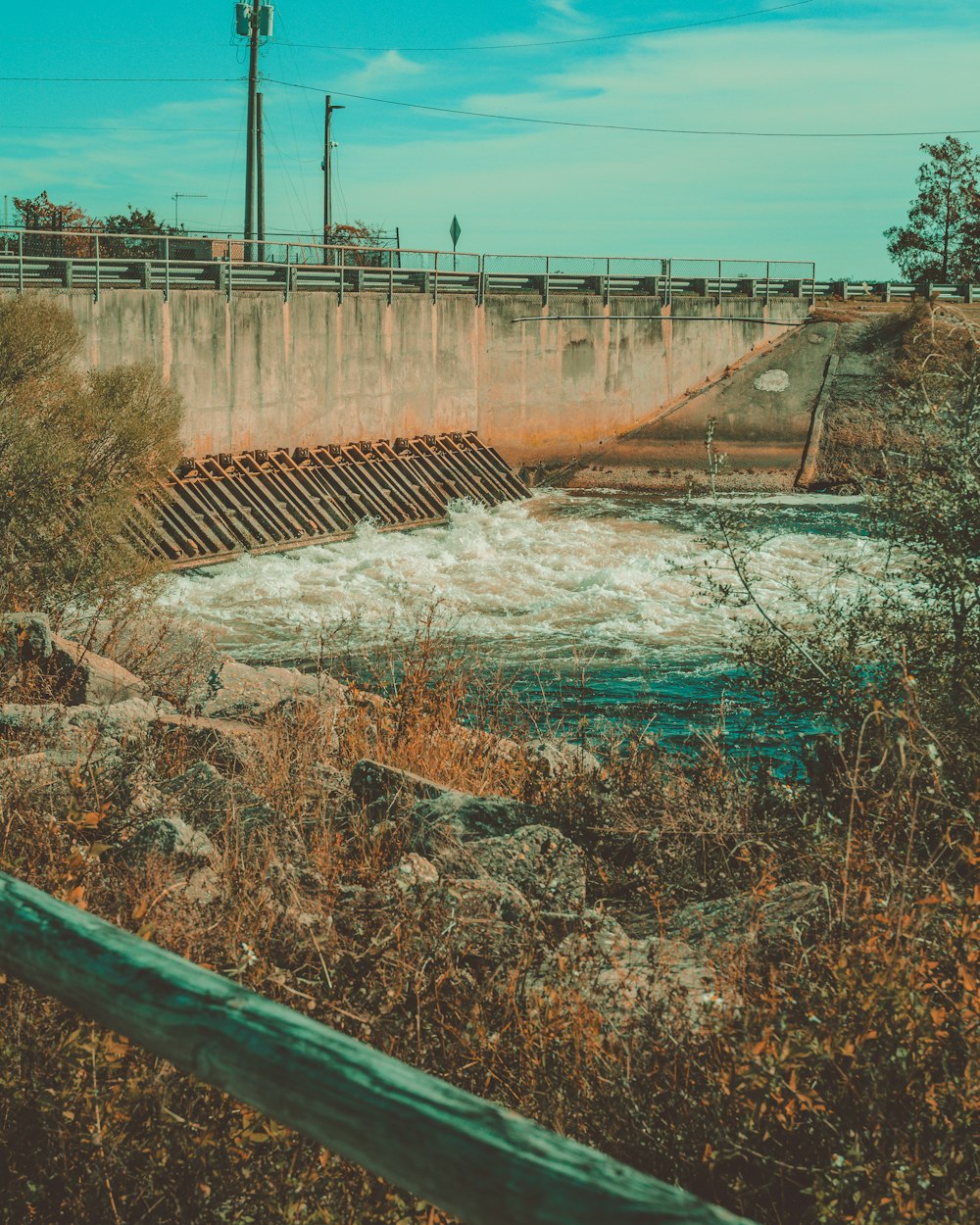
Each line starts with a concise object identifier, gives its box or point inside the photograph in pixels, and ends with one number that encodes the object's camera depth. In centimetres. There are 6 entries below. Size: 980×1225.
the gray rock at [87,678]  955
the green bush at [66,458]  1449
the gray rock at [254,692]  929
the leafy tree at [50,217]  4156
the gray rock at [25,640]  981
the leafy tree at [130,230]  3384
